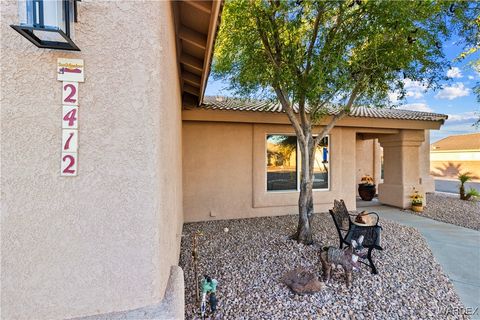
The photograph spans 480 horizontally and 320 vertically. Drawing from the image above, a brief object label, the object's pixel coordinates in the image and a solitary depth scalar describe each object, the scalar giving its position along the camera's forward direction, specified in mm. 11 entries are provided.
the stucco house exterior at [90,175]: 1865
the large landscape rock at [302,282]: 3980
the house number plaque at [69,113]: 1925
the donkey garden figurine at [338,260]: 4184
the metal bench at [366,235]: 4820
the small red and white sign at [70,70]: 1922
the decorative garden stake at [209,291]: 3416
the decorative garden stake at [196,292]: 3707
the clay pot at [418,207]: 10383
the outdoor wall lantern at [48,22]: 1638
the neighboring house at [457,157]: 33416
